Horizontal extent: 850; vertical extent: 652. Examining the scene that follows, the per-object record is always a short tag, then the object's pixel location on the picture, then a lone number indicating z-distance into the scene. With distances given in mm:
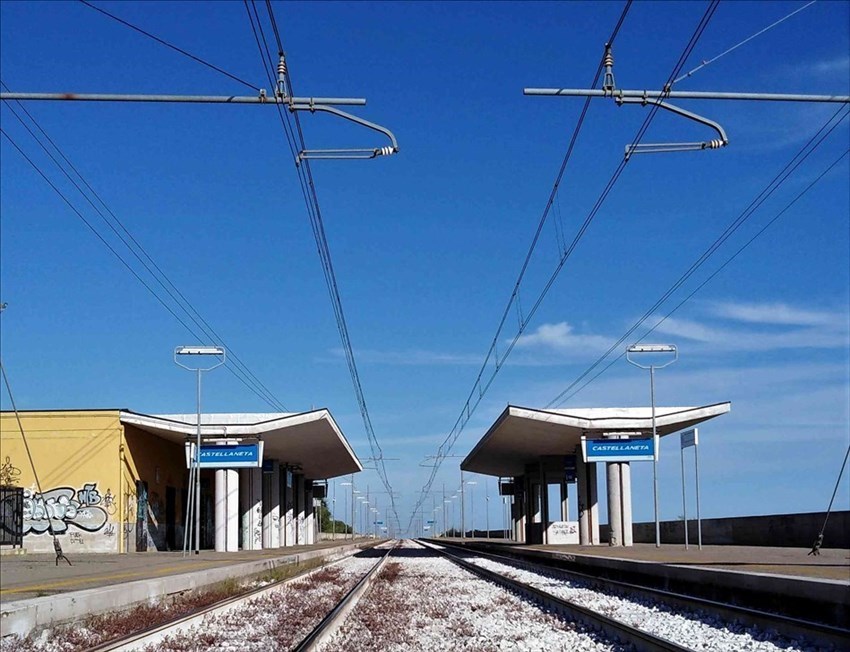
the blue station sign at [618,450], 44719
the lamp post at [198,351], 39625
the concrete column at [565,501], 60312
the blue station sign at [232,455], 43250
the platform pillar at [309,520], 82369
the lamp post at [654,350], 39884
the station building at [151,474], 31938
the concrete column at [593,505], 50375
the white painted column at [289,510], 64250
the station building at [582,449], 45031
